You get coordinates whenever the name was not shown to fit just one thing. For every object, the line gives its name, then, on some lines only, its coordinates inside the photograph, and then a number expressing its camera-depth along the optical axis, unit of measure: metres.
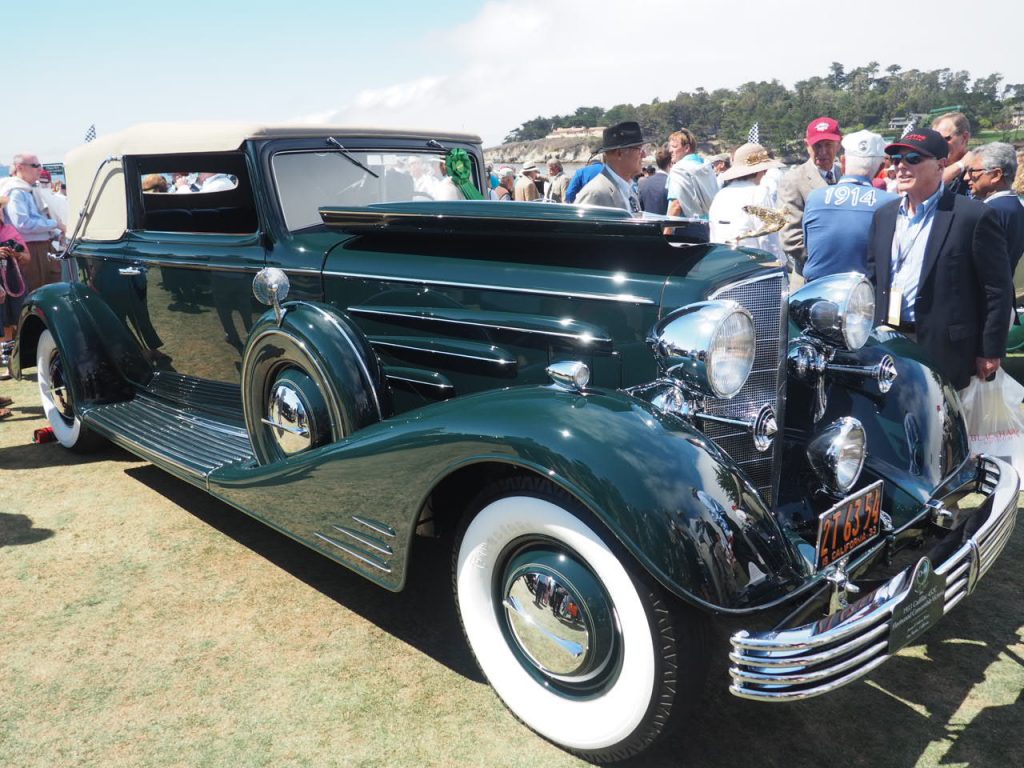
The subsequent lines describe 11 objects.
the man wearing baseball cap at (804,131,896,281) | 4.15
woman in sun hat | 5.44
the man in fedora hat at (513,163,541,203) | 9.59
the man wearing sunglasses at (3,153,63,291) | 7.07
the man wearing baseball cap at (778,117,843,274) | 5.47
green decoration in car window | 4.11
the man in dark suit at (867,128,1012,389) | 3.23
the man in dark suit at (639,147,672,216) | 7.80
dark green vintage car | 1.86
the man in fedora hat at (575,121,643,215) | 4.46
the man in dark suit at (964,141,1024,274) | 4.40
